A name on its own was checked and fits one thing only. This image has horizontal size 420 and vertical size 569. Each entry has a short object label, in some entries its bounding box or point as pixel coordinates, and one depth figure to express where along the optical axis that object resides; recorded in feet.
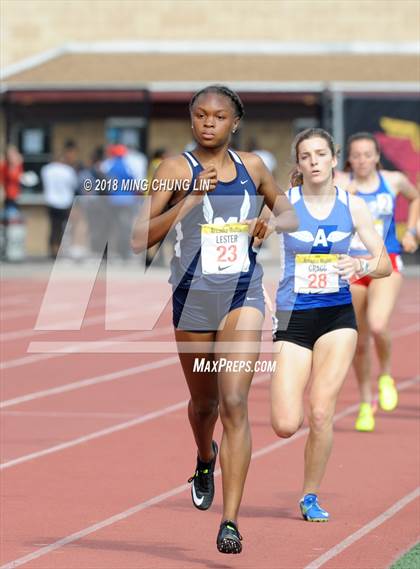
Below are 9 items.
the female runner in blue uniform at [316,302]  27.14
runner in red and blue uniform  38.37
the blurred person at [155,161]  92.02
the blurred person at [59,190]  95.50
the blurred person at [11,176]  96.84
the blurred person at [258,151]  99.99
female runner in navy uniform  23.72
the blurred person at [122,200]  88.07
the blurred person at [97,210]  90.94
